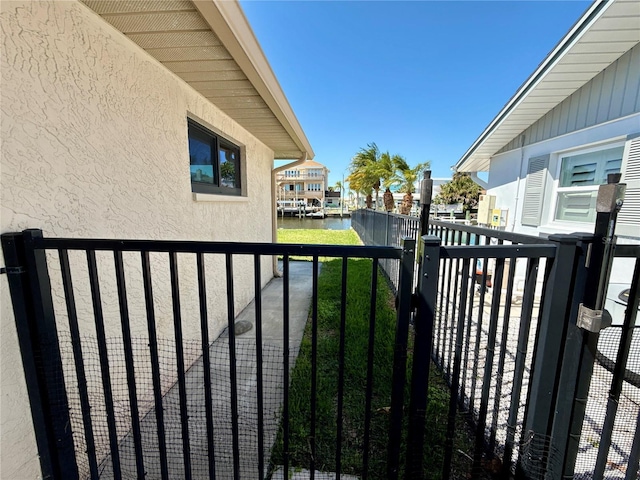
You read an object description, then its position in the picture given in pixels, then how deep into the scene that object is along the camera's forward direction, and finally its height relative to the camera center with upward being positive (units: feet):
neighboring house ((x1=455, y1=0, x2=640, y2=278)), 10.11 +4.10
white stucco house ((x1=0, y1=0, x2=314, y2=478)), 3.81 +1.70
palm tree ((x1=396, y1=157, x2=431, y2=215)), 43.50 +5.16
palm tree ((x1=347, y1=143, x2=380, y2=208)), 45.34 +6.48
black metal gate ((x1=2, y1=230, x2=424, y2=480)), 3.60 -2.79
